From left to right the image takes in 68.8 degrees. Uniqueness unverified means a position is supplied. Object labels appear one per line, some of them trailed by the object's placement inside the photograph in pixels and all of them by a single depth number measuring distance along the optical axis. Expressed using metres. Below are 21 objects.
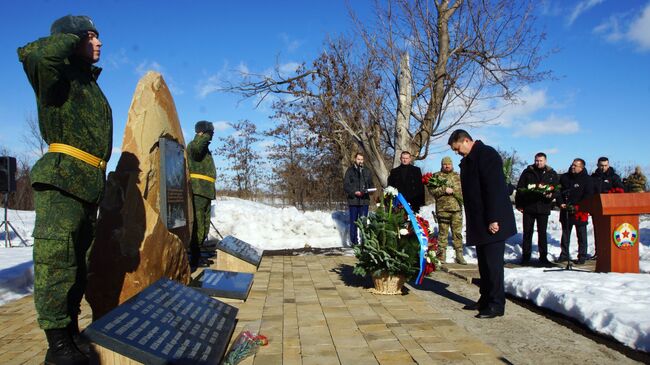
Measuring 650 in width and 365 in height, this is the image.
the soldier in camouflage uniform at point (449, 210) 8.07
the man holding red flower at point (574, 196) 8.06
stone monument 4.08
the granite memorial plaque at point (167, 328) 2.33
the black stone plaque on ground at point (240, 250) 6.75
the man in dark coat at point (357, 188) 9.73
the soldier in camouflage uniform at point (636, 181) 9.79
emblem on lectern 6.28
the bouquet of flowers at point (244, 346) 3.07
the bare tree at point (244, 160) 21.33
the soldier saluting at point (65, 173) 2.87
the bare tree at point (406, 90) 11.01
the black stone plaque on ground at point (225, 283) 4.81
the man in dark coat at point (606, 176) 8.77
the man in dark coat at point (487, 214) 4.53
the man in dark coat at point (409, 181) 7.94
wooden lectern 6.27
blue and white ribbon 5.26
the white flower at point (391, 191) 5.66
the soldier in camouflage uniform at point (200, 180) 7.05
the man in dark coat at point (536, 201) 7.88
